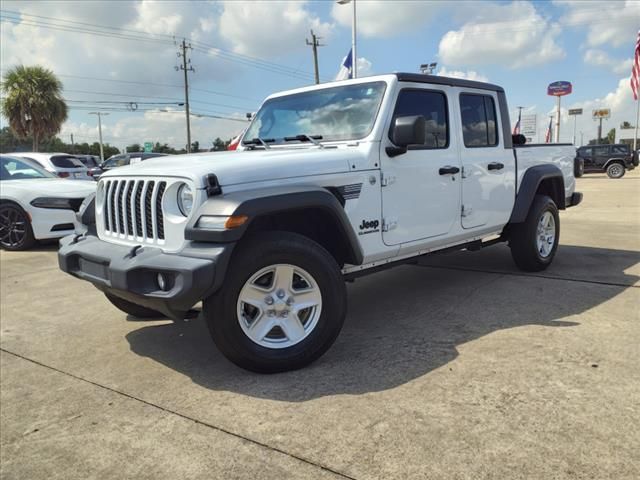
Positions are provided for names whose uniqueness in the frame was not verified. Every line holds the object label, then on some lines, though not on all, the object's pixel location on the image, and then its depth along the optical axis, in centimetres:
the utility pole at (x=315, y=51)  3632
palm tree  2894
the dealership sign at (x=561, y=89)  3994
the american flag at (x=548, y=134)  3945
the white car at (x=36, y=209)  772
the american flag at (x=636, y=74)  2663
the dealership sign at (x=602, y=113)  7036
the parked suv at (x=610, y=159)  2570
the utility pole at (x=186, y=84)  4216
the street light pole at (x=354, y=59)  1925
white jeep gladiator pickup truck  295
